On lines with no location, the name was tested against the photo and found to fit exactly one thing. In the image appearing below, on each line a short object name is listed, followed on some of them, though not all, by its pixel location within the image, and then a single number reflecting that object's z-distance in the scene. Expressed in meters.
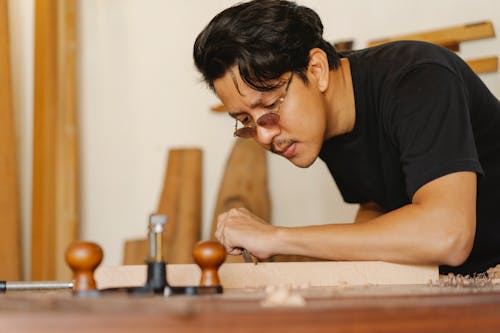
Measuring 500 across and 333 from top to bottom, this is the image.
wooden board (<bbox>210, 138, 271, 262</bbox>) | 3.26
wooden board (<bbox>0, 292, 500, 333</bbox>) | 0.80
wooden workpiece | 1.61
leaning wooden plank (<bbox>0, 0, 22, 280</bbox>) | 3.36
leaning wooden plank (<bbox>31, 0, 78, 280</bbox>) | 3.50
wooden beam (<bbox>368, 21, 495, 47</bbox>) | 2.91
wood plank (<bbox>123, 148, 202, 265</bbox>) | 3.28
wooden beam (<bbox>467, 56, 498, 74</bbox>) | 2.91
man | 1.67
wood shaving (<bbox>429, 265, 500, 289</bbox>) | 1.39
